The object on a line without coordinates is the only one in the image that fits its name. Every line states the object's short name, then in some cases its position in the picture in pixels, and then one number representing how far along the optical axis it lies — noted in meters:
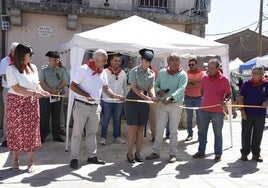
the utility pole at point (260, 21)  22.13
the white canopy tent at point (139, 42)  6.36
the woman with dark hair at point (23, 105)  4.80
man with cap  7.13
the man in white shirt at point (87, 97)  5.23
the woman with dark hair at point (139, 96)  5.61
